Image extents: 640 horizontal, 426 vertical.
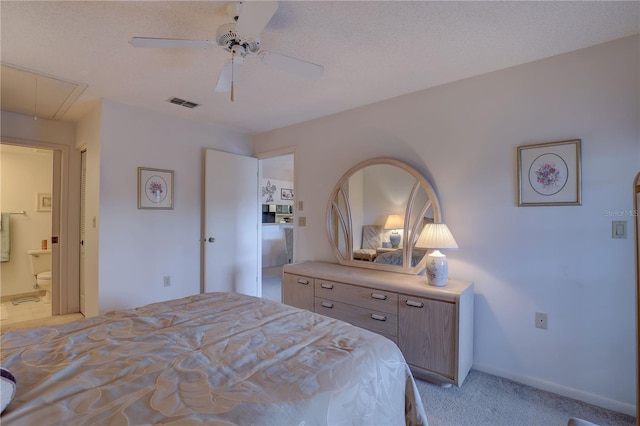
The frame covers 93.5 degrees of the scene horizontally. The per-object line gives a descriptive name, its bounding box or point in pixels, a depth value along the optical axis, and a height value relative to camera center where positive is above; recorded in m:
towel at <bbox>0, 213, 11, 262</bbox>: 4.20 -0.31
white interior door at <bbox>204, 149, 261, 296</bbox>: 3.63 -0.11
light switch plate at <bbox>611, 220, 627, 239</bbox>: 1.86 -0.08
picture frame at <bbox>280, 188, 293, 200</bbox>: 7.01 +0.50
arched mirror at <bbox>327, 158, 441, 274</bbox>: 2.62 +0.00
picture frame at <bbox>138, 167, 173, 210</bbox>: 3.17 +0.28
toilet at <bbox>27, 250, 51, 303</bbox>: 4.30 -0.73
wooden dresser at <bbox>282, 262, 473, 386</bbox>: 2.07 -0.75
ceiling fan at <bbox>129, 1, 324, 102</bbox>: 1.40 +0.94
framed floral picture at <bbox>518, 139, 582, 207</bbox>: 2.02 +0.29
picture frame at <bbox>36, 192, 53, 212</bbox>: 4.48 +0.19
